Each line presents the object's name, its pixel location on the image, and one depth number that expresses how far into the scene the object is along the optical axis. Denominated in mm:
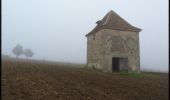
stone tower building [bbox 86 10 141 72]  15084
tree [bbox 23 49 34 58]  60885
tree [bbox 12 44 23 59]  56586
